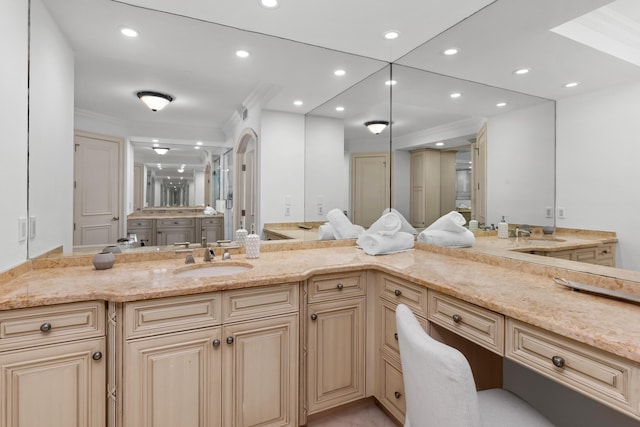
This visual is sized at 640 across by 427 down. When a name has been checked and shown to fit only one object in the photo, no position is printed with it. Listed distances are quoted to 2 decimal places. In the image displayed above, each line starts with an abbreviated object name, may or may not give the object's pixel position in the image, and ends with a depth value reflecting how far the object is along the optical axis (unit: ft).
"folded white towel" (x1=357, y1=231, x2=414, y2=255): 7.24
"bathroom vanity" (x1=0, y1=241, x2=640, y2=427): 3.56
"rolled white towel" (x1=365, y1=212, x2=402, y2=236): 7.59
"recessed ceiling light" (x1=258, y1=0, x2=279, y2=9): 5.87
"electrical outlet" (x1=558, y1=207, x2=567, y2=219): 4.96
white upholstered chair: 2.83
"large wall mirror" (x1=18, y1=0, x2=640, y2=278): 4.60
